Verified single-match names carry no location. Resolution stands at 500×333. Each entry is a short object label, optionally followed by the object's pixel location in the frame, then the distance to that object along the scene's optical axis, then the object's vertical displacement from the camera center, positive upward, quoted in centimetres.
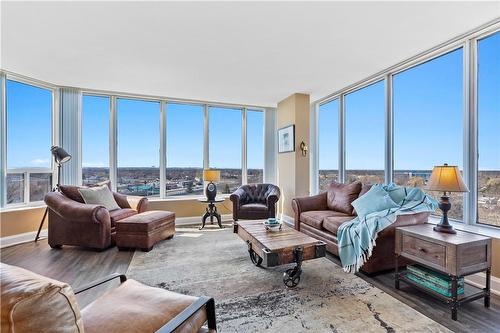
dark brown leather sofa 265 -71
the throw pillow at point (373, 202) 300 -46
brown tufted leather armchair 447 -75
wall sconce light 488 +35
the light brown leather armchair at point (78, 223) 341 -83
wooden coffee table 230 -81
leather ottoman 342 -95
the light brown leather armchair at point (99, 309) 66 -68
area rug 184 -118
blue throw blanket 258 -68
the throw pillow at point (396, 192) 312 -34
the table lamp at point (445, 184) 221 -17
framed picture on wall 494 +56
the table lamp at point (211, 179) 483 -27
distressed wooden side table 196 -76
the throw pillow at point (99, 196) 386 -50
